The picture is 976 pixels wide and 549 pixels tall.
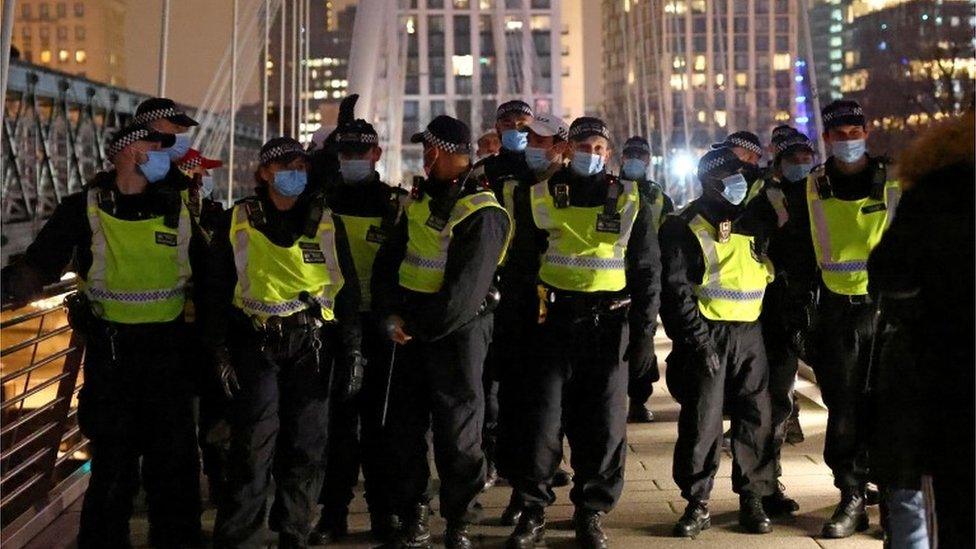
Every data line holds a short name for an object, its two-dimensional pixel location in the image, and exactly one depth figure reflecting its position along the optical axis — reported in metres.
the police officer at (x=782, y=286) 6.16
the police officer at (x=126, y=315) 5.29
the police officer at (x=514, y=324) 6.06
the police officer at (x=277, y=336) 5.28
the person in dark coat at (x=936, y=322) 3.12
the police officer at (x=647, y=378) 9.12
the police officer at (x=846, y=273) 5.87
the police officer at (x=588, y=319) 5.87
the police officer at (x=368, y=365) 6.16
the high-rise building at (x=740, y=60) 136.12
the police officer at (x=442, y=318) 5.57
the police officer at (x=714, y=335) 6.05
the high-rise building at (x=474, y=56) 128.88
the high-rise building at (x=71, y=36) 159.50
